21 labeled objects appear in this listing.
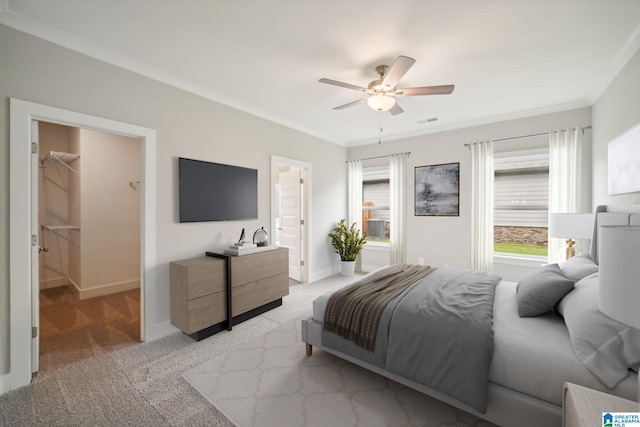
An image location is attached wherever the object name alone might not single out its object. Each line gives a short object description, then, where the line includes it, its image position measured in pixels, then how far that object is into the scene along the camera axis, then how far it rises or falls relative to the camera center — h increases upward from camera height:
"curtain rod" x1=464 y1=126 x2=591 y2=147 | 3.53 +1.13
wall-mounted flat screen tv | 2.98 +0.25
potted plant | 5.20 -0.70
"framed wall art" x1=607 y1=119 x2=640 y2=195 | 2.12 +0.44
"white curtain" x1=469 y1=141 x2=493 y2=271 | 4.16 +0.10
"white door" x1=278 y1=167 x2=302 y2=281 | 4.89 -0.12
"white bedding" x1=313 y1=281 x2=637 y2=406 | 1.35 -0.82
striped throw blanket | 1.99 -0.77
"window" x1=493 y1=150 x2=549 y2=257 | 4.01 +0.15
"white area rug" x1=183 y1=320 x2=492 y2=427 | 1.72 -1.34
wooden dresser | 2.64 -0.87
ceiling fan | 2.28 +1.16
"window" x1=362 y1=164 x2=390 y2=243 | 5.50 +0.21
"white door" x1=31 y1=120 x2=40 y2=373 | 2.10 -0.33
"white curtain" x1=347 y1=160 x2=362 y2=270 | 5.61 +0.38
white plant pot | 5.19 -1.11
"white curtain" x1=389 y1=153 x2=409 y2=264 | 5.00 +0.11
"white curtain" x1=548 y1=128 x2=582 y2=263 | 3.55 +0.52
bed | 1.35 -0.81
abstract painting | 4.52 +0.39
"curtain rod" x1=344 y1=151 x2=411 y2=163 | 4.97 +1.12
